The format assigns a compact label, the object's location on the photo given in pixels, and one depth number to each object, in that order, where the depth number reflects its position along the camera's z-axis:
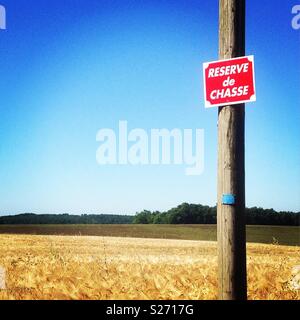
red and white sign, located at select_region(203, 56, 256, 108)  3.79
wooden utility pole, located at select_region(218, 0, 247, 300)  3.87
